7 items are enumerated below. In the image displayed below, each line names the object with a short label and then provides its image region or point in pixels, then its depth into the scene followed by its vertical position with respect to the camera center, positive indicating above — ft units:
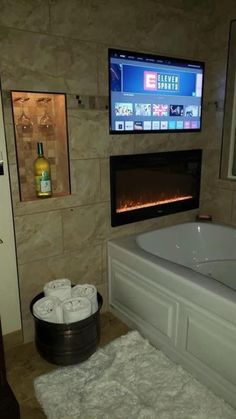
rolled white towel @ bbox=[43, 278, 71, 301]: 6.19 -3.00
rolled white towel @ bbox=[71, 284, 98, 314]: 6.23 -3.12
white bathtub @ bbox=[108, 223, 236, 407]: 4.98 -3.04
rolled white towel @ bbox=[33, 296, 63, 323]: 5.82 -3.19
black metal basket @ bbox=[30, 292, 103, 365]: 5.71 -3.72
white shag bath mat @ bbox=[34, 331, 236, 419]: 4.87 -4.17
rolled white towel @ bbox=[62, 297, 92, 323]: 5.73 -3.13
